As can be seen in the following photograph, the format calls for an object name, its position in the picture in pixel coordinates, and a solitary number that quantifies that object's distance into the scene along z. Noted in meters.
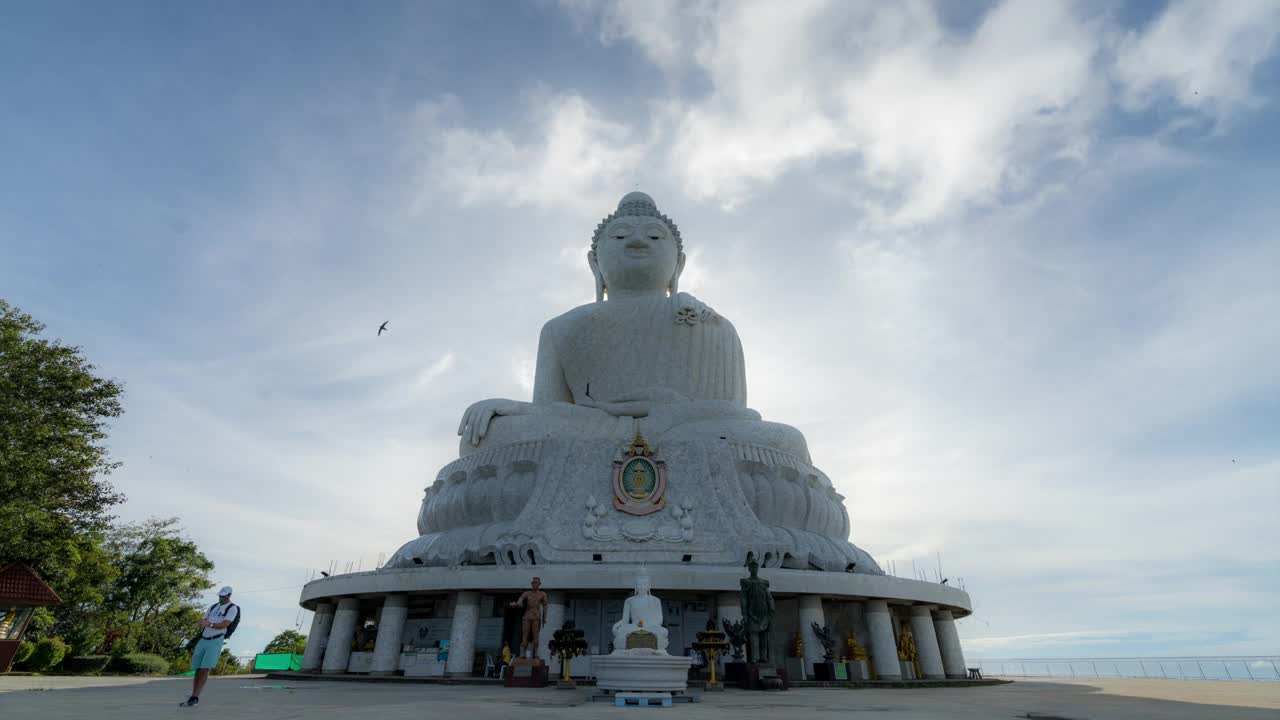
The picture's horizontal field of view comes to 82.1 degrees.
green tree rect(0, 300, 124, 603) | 15.46
